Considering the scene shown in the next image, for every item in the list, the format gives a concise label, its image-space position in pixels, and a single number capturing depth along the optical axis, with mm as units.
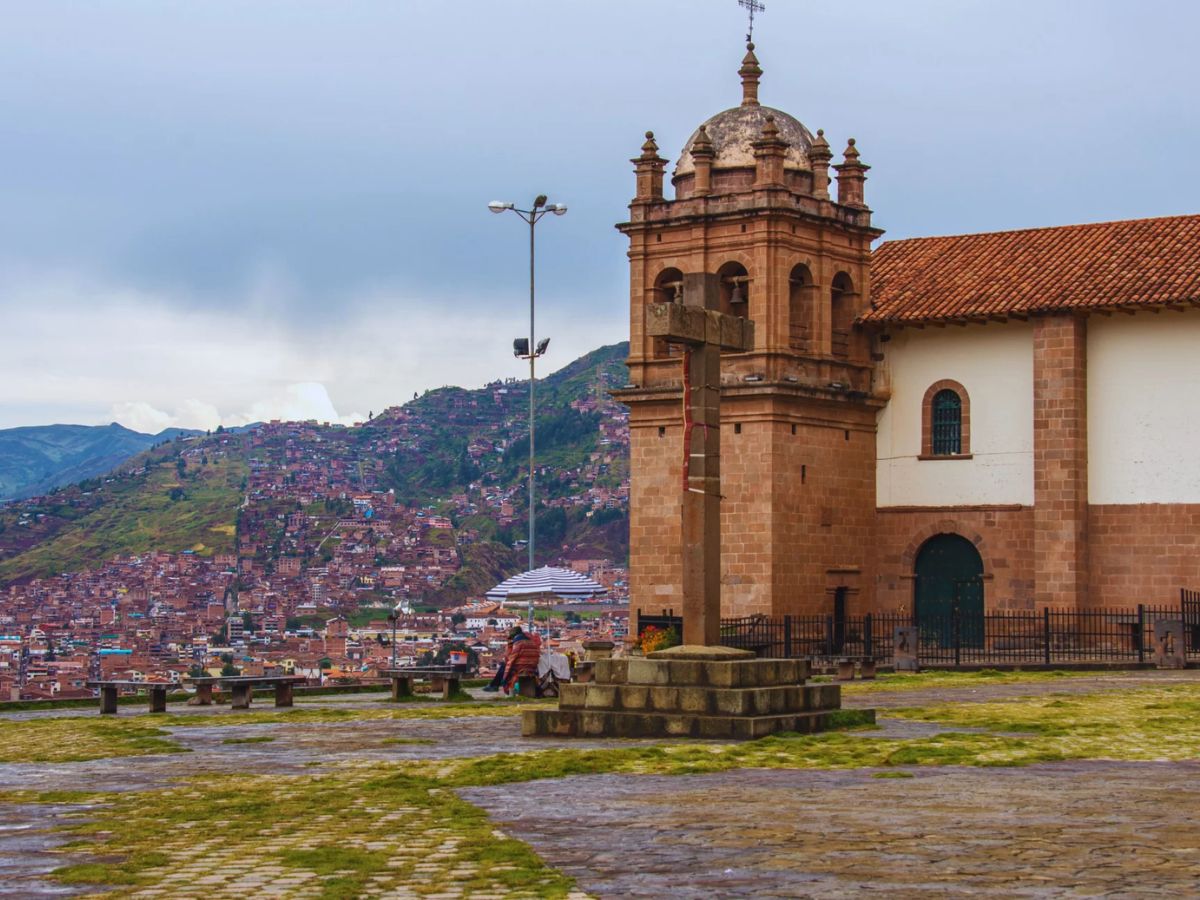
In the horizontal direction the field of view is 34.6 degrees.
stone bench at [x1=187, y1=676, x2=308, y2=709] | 23641
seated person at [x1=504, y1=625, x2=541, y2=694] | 25031
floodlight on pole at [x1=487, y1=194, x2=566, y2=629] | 35312
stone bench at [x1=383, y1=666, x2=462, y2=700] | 25094
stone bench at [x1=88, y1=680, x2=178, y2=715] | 23094
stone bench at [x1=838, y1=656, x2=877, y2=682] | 28519
